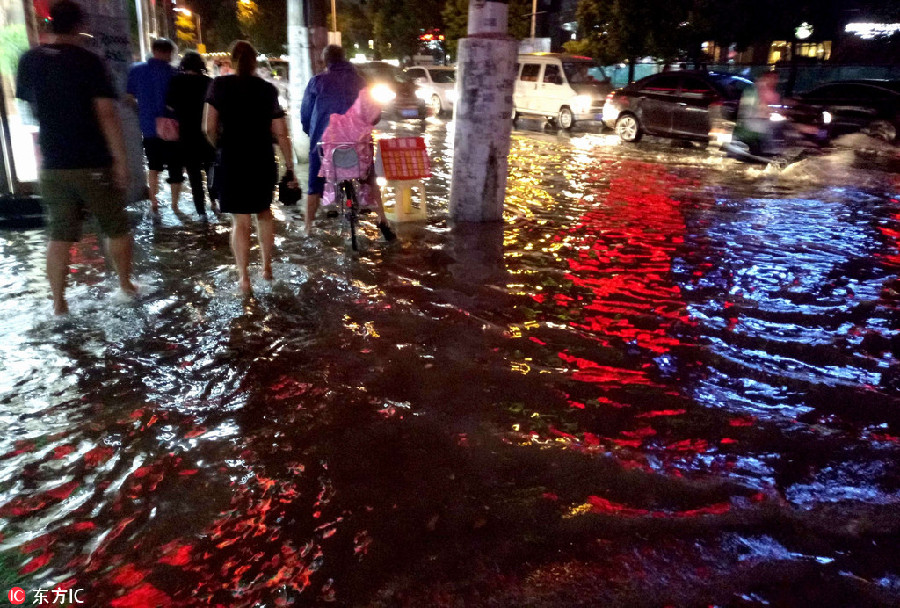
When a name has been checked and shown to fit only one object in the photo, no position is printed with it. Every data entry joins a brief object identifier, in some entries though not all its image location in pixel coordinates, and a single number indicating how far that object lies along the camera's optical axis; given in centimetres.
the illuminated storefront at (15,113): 735
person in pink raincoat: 668
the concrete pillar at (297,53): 1160
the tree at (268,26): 4922
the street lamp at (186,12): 3120
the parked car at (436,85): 2453
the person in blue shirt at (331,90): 686
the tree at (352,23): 4491
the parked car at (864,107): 1597
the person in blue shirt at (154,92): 724
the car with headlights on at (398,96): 2109
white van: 1944
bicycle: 679
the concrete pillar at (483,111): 794
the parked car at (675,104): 1560
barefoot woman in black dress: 507
